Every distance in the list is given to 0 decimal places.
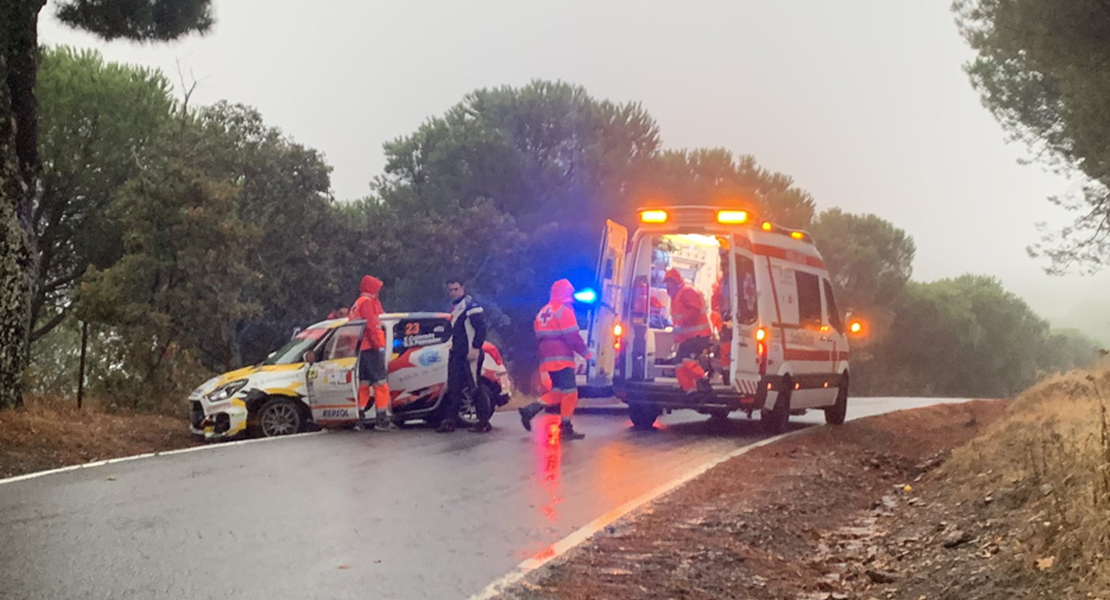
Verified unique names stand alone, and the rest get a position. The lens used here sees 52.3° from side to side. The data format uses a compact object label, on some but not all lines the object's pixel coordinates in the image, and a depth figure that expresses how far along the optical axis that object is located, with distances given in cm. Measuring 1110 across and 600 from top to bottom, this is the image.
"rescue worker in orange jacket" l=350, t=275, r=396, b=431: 1436
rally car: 1381
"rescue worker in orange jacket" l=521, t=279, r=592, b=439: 1393
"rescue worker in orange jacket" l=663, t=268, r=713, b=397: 1431
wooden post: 1475
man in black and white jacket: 1424
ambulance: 1410
